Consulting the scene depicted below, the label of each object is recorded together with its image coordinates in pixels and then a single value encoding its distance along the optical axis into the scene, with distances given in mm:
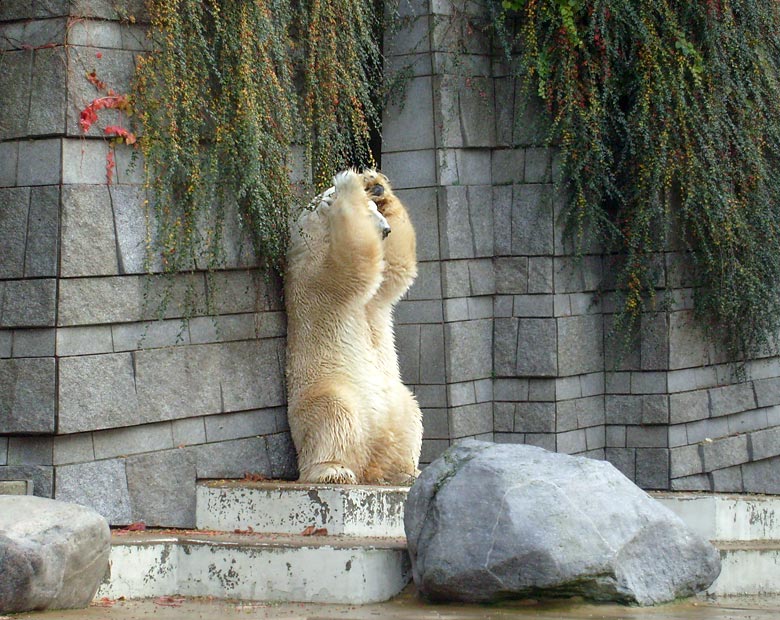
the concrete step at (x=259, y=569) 9219
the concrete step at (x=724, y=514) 11430
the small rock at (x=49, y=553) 7762
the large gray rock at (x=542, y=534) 8680
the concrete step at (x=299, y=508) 9992
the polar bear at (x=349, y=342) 10742
